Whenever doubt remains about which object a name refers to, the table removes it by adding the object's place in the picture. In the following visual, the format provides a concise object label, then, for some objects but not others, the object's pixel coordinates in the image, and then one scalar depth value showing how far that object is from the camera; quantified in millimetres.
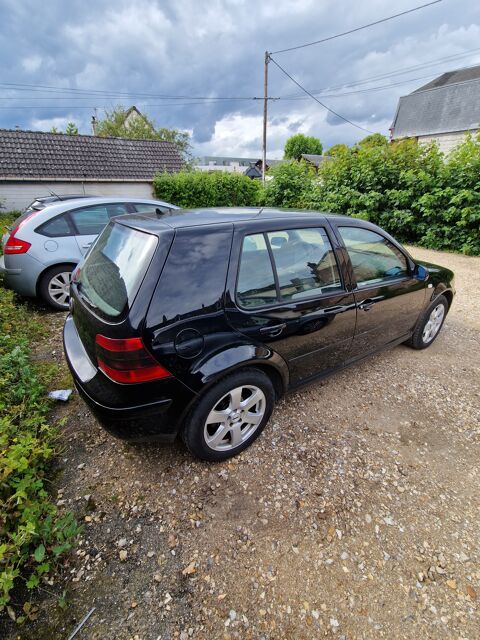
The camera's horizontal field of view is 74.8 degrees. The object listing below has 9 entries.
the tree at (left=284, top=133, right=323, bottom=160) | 50812
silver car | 4277
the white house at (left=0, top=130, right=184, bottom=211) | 13352
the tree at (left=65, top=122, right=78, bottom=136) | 36219
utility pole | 19430
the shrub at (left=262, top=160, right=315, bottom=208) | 12055
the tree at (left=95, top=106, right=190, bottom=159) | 32281
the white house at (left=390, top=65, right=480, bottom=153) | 26312
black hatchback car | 1799
